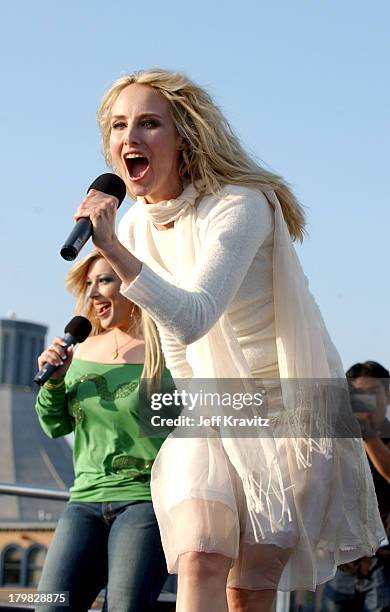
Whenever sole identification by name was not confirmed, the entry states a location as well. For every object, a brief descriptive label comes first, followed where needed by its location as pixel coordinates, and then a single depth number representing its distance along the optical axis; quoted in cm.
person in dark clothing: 1073
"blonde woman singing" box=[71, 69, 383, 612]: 612
